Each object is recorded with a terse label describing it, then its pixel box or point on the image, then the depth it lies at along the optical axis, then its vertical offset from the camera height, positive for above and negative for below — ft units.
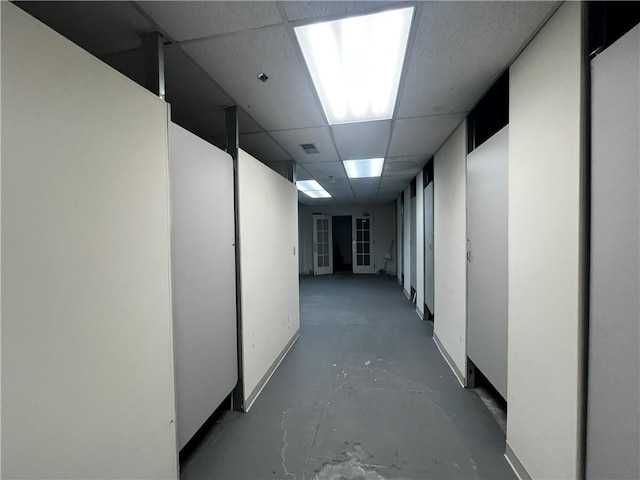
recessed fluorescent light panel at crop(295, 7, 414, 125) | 4.24 +3.46
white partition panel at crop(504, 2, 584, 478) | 3.64 -0.30
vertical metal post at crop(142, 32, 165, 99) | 4.35 +2.97
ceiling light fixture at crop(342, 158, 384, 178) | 12.39 +3.49
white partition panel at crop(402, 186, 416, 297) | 19.01 -0.65
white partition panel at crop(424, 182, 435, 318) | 12.47 -0.85
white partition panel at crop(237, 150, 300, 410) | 7.23 -1.23
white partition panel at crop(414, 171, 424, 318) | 14.53 -0.70
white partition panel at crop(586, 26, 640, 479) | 2.87 -0.42
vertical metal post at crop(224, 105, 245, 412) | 6.87 -0.13
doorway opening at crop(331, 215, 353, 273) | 38.22 -0.86
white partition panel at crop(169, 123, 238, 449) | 4.87 -0.92
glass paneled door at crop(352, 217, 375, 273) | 30.32 -1.53
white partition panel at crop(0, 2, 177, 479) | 2.48 -0.36
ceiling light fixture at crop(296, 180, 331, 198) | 17.64 +3.49
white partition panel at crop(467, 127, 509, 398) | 5.85 -0.66
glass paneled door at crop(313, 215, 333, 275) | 30.22 -1.38
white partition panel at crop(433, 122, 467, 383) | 8.13 -0.59
